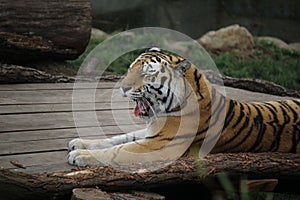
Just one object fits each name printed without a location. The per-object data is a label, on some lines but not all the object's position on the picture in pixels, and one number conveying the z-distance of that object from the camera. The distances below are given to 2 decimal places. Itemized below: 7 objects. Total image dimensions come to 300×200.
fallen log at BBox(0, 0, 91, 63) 9.26
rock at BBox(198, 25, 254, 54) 15.45
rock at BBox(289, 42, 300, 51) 17.47
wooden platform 5.60
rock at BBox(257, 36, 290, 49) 17.00
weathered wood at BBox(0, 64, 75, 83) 8.38
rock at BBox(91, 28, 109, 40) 15.78
